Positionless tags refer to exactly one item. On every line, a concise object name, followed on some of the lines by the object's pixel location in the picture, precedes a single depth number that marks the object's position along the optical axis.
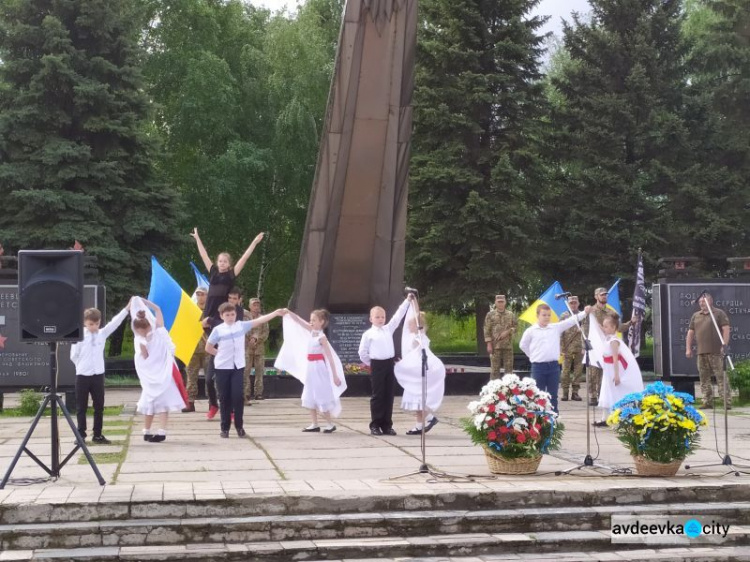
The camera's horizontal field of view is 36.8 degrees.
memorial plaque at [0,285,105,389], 18.27
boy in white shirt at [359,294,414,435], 14.26
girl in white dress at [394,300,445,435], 14.26
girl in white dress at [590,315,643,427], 14.65
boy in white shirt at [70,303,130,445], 13.62
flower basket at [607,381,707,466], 10.27
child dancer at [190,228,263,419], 16.19
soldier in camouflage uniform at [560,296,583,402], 21.06
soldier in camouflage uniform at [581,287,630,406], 19.41
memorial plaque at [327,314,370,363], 22.09
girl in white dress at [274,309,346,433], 14.72
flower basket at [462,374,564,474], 10.35
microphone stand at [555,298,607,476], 10.79
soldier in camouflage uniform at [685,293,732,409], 17.88
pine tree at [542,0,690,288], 33.91
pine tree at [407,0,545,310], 33.25
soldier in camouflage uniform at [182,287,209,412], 19.05
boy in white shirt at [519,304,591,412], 14.94
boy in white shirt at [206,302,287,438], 13.66
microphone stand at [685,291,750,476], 11.09
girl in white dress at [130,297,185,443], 13.83
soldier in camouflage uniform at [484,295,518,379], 20.95
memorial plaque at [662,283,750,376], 19.06
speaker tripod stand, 10.05
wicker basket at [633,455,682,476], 10.48
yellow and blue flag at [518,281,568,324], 20.61
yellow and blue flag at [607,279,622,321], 23.35
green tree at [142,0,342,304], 38.06
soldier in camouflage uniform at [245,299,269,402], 19.77
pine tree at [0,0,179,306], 30.16
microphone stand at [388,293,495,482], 10.33
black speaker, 10.40
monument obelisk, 20.64
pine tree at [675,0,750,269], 34.28
